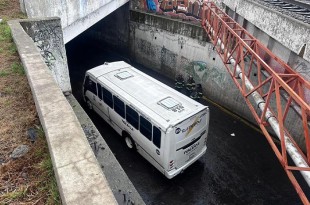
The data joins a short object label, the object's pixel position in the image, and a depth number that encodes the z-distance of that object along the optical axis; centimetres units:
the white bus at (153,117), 840
